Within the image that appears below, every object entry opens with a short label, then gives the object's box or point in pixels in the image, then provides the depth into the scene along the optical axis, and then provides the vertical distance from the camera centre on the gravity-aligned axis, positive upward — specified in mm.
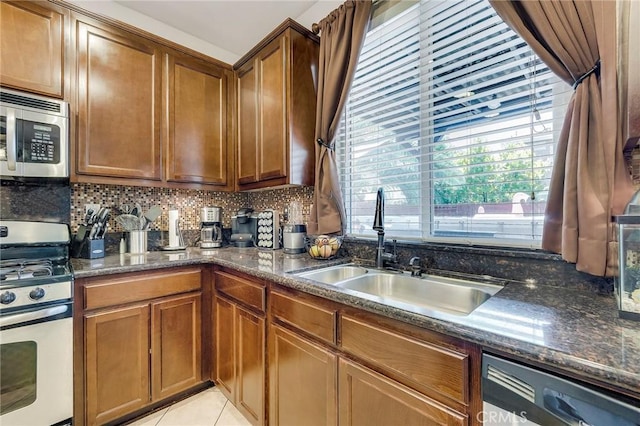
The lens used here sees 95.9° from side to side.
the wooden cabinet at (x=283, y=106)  1947 +753
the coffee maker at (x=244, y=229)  2387 -142
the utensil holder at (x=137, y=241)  2055 -206
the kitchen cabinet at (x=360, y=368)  787 -529
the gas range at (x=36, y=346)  1268 -614
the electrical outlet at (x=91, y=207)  2027 +40
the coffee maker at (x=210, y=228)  2350 -128
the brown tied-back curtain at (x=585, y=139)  939 +248
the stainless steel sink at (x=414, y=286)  1219 -353
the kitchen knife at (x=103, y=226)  1835 -86
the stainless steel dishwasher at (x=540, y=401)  556 -400
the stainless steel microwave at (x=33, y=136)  1527 +424
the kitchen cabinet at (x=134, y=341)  1492 -733
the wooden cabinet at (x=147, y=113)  1828 +718
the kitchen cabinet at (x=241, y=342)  1485 -740
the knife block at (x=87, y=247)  1797 -220
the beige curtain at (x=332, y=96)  1796 +755
